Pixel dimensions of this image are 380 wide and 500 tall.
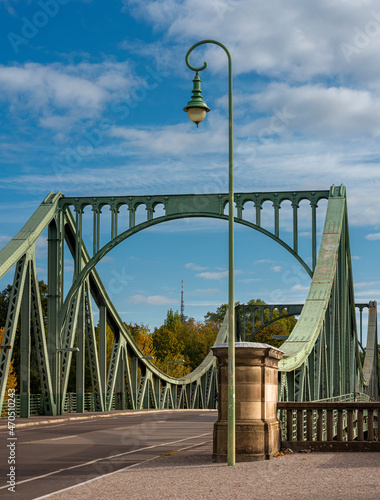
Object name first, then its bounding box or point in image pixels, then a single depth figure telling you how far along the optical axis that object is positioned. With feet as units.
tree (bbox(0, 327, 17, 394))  190.01
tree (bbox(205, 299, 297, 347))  333.62
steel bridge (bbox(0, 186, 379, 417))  84.28
